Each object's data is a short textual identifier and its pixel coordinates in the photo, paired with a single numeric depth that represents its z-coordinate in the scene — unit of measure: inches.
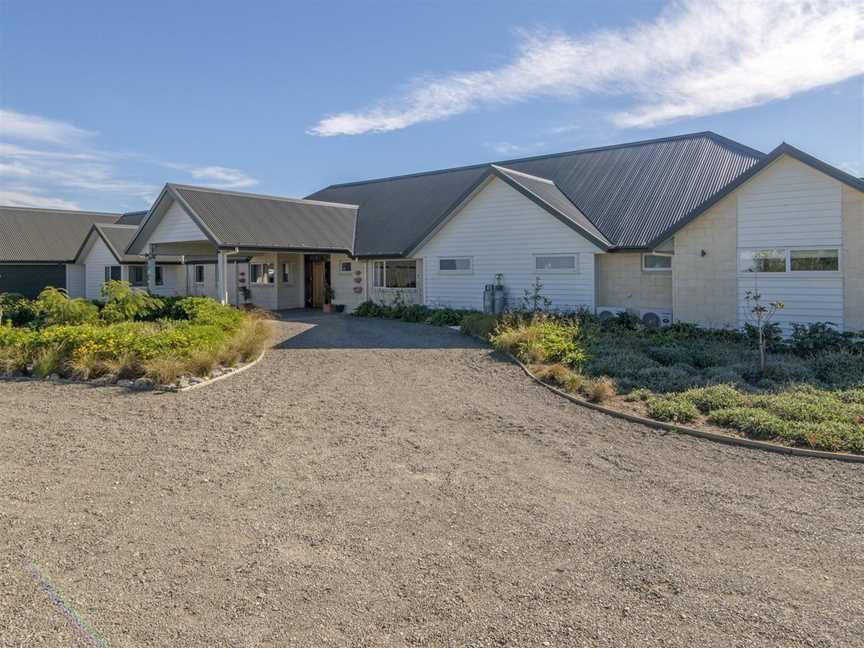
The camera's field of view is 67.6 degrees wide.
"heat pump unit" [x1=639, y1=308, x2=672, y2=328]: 710.5
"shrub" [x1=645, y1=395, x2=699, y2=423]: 358.6
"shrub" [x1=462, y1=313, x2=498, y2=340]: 672.4
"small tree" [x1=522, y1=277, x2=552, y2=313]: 785.6
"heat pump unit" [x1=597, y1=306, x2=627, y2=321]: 746.2
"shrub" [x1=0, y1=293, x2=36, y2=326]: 792.6
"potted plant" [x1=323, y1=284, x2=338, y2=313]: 1039.6
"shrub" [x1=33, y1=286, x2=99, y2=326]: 669.3
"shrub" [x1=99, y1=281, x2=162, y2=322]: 717.9
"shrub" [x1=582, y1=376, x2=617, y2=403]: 404.8
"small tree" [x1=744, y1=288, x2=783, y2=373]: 611.8
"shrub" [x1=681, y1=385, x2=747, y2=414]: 376.8
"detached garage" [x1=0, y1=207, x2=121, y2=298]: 1351.0
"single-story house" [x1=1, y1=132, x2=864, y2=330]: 606.9
